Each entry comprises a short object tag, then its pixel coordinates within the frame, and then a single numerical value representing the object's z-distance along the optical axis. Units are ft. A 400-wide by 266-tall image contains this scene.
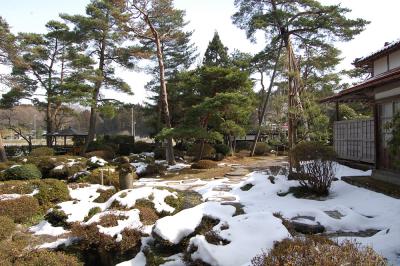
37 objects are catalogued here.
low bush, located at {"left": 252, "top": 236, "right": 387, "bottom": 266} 9.91
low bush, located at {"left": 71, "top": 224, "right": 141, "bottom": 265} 20.97
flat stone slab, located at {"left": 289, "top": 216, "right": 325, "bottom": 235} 19.83
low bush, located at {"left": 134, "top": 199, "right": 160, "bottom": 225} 23.70
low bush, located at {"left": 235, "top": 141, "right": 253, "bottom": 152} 93.56
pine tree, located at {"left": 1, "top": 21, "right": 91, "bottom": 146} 73.20
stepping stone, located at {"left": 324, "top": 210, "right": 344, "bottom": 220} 22.03
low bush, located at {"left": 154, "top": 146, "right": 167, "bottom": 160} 74.53
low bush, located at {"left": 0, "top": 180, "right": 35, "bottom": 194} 33.09
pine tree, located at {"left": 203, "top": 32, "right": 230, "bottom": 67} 90.06
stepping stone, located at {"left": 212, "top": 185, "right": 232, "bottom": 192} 35.78
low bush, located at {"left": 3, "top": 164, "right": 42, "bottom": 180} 43.70
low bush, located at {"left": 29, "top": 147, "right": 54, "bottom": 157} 65.26
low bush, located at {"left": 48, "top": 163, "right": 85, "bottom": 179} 48.31
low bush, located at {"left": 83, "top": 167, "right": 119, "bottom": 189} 40.24
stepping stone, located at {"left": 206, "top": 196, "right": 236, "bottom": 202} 30.01
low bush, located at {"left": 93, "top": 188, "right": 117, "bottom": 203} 30.94
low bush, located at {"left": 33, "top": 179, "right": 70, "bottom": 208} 32.42
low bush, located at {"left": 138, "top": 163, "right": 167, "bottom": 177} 51.81
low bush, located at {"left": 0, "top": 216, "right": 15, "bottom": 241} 24.44
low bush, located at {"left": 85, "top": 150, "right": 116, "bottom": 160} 70.23
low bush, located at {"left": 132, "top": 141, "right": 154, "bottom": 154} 88.43
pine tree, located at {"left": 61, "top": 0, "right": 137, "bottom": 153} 74.30
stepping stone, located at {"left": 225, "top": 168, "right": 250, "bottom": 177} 47.75
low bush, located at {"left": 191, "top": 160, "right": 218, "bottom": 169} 55.67
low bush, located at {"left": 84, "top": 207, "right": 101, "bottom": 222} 26.43
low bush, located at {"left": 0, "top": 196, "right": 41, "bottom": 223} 28.76
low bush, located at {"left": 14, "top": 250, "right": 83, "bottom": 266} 19.16
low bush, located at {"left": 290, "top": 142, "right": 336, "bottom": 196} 28.12
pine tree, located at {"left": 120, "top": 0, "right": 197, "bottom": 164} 58.23
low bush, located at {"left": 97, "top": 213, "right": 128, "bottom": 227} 22.34
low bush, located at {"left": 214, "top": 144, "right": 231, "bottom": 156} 71.72
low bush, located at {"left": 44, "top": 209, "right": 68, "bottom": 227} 26.96
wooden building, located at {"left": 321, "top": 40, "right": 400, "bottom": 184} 28.78
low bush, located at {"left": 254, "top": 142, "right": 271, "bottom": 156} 81.35
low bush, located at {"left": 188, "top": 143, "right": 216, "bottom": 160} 65.85
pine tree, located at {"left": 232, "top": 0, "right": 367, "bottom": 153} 61.36
